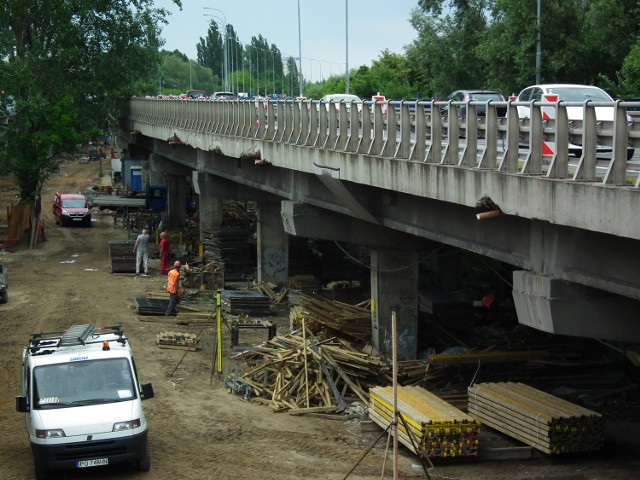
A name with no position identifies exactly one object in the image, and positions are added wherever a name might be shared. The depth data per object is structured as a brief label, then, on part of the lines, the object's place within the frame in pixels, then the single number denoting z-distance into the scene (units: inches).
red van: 2249.0
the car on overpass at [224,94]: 2648.9
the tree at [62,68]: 1914.4
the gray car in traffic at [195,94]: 3133.9
